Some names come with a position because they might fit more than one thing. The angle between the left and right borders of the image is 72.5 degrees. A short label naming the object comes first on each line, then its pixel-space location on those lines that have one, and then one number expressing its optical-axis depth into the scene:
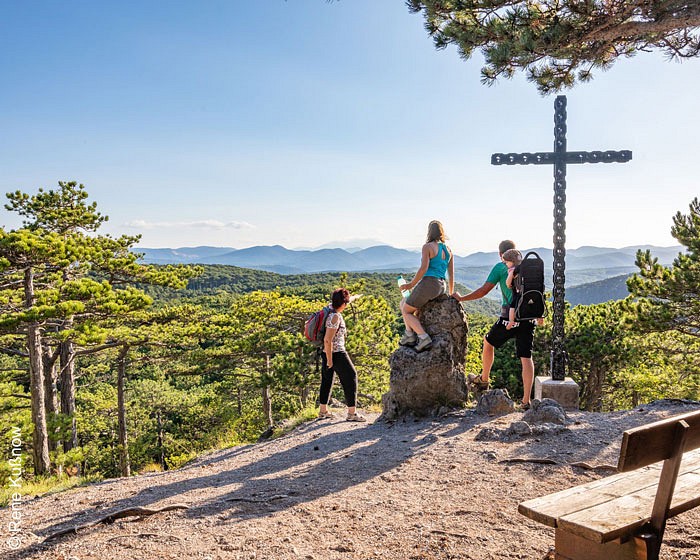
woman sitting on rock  5.88
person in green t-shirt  5.77
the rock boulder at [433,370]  6.21
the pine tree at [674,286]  10.68
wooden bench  2.02
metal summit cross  7.09
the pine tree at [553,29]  5.07
